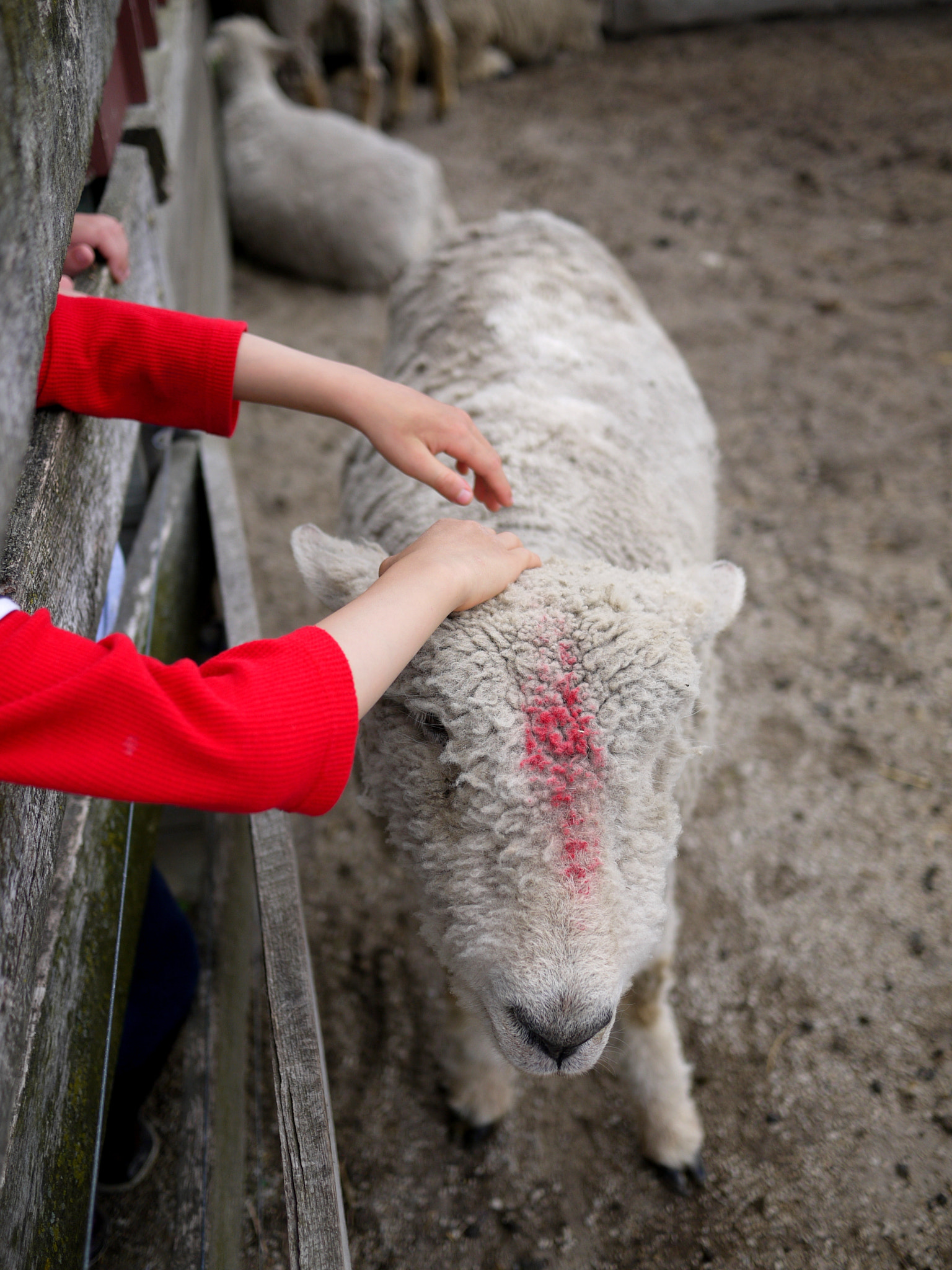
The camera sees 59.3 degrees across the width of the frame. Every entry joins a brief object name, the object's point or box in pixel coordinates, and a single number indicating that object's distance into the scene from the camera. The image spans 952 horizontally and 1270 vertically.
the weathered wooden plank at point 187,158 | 2.73
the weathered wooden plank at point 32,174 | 0.83
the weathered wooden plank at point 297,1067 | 1.20
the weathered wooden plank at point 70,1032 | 1.18
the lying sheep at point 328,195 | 5.56
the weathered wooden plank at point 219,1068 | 1.71
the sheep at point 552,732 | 1.31
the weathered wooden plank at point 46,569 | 1.08
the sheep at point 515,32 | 8.11
